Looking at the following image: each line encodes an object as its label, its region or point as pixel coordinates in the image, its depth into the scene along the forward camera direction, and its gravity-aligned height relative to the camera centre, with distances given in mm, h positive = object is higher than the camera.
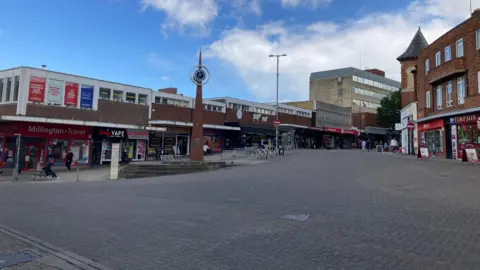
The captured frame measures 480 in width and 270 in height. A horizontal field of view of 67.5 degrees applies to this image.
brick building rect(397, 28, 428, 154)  43375 +10703
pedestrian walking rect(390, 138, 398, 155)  38569 +1264
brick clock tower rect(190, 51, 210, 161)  25141 +1924
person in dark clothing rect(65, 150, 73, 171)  26731 -822
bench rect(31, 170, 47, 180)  21344 -1536
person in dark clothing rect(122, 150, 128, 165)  30625 -601
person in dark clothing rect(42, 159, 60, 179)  21592 -1361
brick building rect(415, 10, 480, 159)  26078 +5645
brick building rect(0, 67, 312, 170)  26219 +2678
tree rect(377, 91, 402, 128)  69125 +9292
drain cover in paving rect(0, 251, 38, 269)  5113 -1641
